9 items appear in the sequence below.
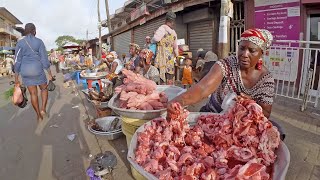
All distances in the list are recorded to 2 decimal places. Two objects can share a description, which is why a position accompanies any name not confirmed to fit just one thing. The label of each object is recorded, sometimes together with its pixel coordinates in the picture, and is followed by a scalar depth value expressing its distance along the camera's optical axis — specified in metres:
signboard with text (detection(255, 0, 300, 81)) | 5.58
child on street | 7.77
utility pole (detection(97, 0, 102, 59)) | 22.28
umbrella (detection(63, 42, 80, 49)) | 27.78
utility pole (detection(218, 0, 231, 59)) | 6.00
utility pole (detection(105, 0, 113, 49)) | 20.38
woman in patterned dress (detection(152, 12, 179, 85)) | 5.33
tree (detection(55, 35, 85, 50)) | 93.72
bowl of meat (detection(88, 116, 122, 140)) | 3.81
